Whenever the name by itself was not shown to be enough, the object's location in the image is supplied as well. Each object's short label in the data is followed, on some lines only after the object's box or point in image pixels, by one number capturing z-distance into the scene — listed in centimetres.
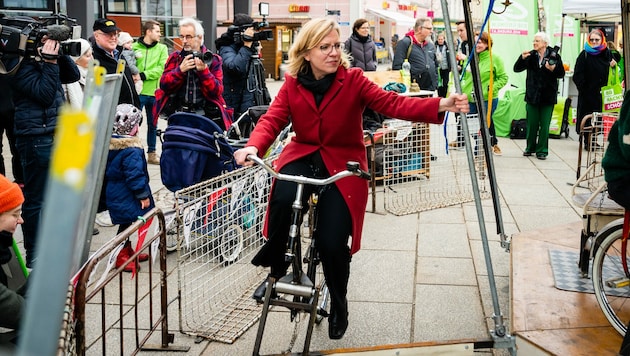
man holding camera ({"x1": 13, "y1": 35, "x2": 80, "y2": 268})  486
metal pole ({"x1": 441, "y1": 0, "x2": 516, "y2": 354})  332
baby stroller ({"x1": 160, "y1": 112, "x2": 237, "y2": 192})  528
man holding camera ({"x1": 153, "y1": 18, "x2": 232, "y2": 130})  625
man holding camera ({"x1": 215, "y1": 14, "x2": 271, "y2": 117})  767
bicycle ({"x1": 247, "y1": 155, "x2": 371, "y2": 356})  315
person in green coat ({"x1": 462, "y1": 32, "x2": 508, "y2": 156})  970
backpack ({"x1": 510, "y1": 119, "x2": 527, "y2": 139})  1216
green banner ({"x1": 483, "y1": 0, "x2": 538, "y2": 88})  1480
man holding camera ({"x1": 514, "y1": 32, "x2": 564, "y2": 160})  993
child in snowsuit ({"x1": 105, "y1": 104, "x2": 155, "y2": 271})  495
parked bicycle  349
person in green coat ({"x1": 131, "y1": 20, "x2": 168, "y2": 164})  934
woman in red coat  351
